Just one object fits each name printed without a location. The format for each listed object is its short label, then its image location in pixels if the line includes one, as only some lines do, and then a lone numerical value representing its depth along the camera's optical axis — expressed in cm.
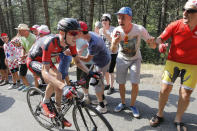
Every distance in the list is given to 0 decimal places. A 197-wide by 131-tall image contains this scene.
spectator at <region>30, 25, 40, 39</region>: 550
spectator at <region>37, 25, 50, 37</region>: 424
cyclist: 225
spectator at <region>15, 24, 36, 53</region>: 480
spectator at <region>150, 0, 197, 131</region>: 244
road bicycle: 227
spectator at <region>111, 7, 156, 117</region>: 294
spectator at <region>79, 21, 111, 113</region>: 306
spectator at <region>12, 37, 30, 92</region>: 490
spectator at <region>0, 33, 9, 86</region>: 611
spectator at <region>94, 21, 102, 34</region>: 482
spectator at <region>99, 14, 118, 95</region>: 415
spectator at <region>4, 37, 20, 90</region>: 549
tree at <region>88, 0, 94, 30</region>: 995
